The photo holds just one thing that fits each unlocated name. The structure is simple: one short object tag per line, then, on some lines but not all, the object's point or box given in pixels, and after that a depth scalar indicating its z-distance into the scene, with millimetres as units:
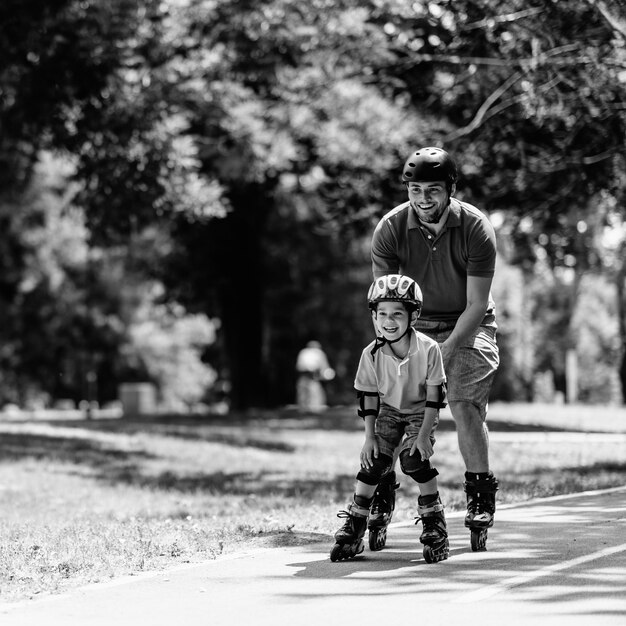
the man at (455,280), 12836
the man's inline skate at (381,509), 12969
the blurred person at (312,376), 65750
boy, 12148
